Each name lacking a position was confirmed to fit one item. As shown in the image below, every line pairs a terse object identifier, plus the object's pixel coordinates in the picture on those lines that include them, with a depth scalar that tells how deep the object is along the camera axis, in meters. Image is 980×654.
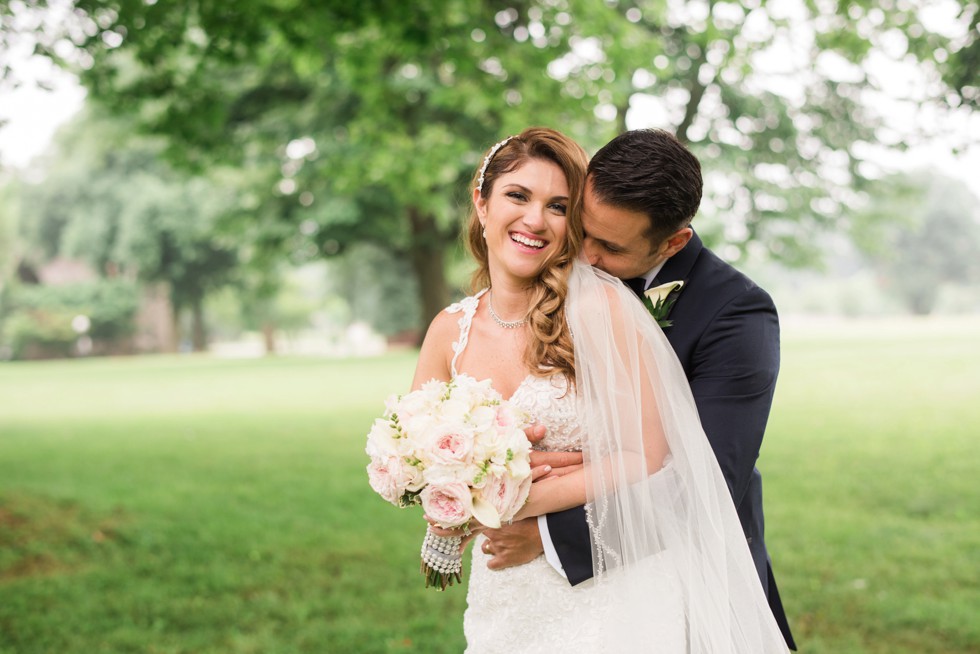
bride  2.63
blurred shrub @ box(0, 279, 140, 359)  49.28
